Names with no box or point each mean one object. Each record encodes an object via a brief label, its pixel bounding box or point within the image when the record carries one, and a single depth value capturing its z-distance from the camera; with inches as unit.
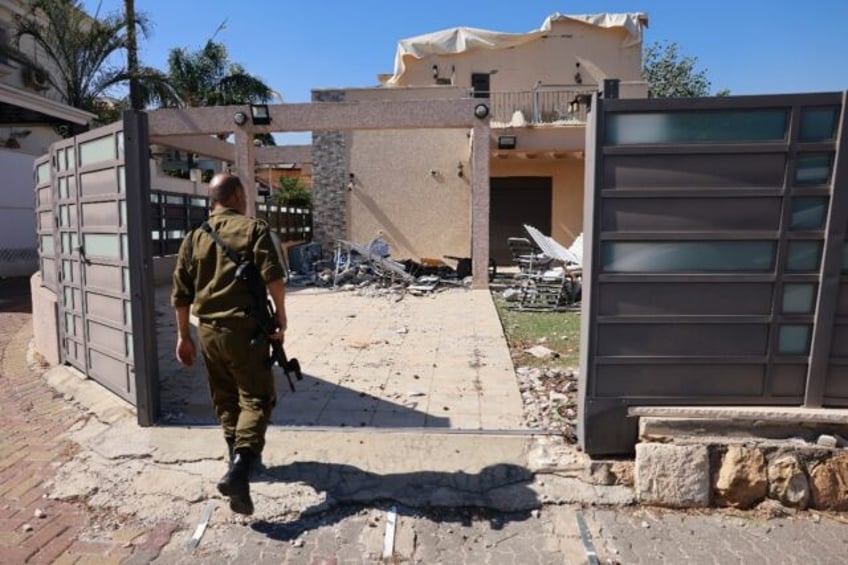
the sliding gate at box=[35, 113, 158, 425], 152.9
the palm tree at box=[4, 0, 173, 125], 653.9
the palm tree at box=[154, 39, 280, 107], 789.9
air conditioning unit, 715.4
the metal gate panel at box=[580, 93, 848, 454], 126.7
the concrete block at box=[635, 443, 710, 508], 127.3
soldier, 119.7
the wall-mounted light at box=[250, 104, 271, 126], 482.0
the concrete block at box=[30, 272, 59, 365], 222.8
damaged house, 617.6
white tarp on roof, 740.0
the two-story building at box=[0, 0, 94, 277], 511.8
